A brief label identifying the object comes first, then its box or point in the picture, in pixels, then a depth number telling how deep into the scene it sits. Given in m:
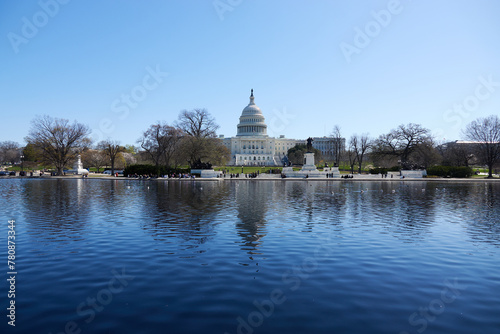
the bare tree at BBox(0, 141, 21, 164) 131.93
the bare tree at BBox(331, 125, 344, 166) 101.50
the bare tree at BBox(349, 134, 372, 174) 95.79
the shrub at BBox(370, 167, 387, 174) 77.31
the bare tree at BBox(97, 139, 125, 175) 85.00
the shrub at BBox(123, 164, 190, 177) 65.06
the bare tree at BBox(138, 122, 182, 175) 66.62
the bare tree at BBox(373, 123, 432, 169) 77.62
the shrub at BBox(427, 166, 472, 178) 67.94
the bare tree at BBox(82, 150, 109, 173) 98.08
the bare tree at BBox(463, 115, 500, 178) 71.28
